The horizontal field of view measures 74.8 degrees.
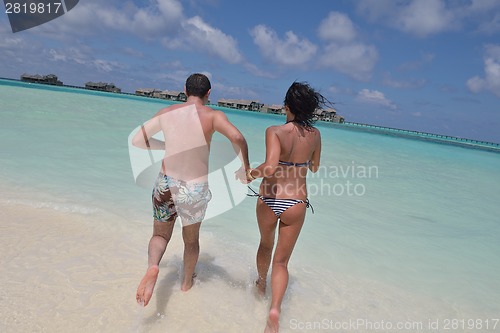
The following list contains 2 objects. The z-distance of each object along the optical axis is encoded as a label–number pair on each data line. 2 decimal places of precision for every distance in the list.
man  2.60
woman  2.43
